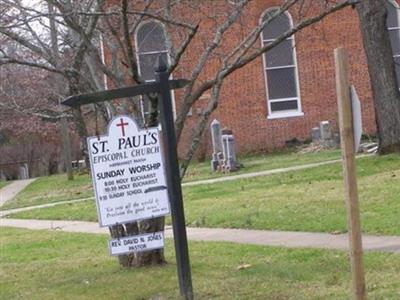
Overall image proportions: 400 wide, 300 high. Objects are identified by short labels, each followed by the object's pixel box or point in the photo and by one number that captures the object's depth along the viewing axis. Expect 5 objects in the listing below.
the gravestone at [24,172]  44.62
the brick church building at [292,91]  33.19
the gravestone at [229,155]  24.45
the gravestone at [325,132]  30.33
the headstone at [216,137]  27.41
